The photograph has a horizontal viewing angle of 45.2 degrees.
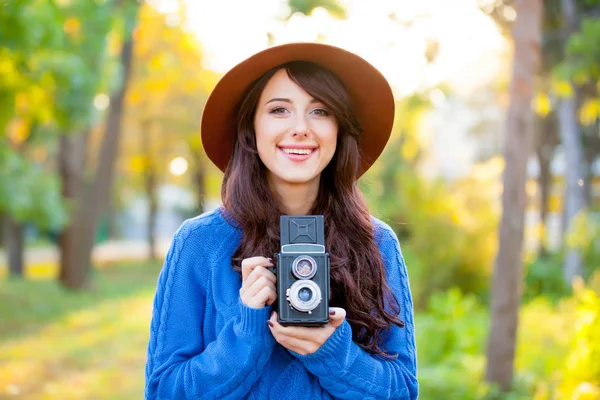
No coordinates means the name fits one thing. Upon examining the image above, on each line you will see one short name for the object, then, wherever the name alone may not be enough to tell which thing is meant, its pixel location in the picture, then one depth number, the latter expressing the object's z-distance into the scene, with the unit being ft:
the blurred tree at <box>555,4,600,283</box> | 38.40
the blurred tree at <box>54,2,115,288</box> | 34.88
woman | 6.43
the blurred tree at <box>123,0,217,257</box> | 66.18
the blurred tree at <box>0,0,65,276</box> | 25.35
